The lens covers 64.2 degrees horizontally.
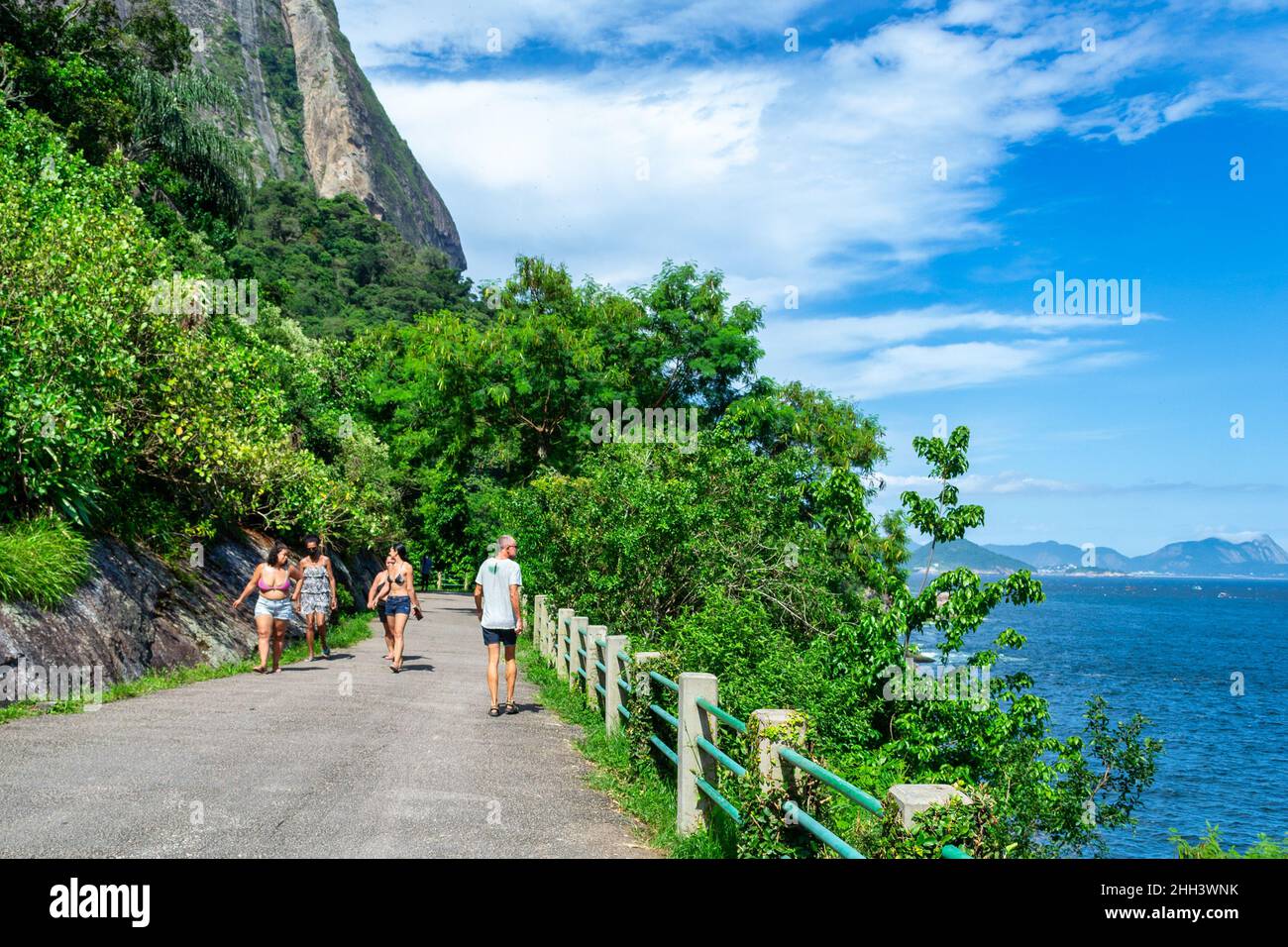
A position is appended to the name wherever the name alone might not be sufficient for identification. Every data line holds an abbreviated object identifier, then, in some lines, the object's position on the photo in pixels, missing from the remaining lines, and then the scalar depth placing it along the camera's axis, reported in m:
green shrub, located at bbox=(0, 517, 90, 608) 11.22
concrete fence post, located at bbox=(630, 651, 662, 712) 9.11
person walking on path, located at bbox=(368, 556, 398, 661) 15.55
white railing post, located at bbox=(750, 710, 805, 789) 5.95
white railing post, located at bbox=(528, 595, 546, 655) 19.03
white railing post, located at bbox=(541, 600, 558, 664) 17.66
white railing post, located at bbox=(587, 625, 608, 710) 12.16
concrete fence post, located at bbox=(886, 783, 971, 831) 4.36
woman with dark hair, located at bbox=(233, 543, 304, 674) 14.92
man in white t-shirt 11.79
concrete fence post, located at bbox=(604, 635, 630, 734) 10.62
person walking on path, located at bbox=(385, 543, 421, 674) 15.45
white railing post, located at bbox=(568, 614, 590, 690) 13.46
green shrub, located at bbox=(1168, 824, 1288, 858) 10.07
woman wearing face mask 17.02
